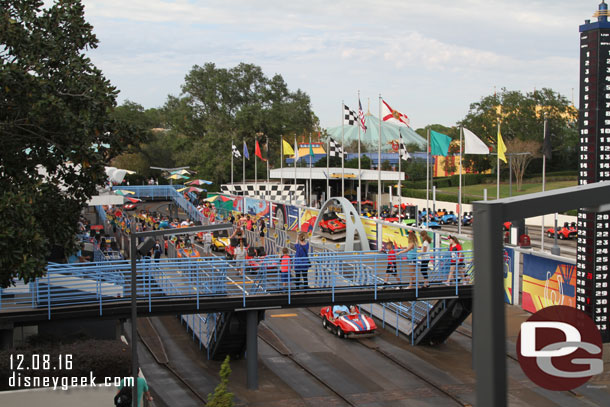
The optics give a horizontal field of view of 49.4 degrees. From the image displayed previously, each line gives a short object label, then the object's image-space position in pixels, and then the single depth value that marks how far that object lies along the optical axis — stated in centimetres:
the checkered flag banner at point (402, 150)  3466
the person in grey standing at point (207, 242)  3397
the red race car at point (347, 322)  2248
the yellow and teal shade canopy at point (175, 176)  6833
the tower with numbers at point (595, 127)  1878
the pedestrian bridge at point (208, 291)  1709
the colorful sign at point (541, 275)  2192
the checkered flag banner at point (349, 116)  3598
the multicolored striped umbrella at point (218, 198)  5791
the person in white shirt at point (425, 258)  1966
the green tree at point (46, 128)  1294
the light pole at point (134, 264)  1296
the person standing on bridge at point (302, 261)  1903
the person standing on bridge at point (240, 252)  2433
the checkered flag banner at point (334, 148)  4091
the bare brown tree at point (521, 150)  7143
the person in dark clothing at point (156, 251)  2992
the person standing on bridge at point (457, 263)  1952
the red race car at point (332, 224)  3447
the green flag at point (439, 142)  3190
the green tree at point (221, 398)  1235
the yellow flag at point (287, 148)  5266
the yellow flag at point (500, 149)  3034
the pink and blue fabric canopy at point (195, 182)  6021
